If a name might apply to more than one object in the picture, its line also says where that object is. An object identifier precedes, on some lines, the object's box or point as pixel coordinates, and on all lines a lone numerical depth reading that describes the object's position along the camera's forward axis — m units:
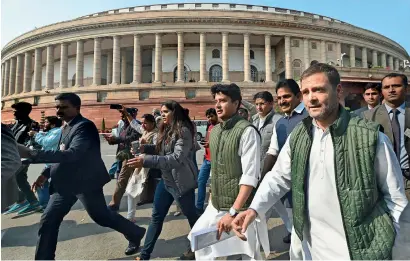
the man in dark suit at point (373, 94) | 4.61
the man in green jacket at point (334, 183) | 1.67
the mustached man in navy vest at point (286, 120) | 3.49
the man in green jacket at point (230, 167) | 2.46
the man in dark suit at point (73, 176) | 3.11
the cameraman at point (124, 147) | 5.16
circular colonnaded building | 34.97
